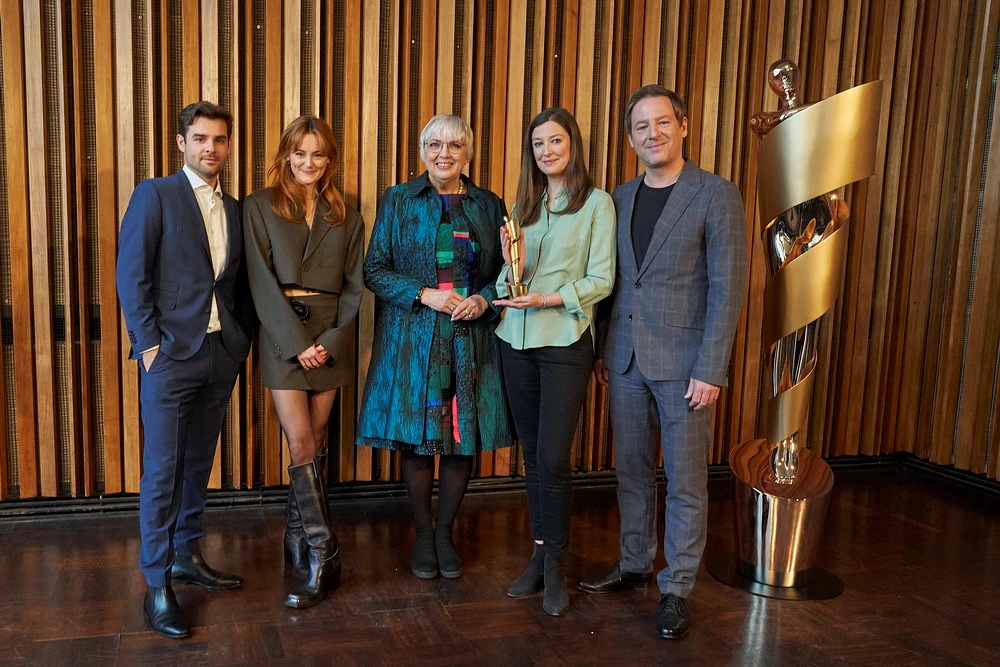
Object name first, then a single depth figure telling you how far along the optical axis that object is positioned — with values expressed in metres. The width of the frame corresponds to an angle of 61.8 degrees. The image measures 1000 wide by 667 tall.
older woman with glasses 3.39
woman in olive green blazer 3.23
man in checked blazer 3.01
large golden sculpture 3.32
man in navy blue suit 2.95
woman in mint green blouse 3.11
